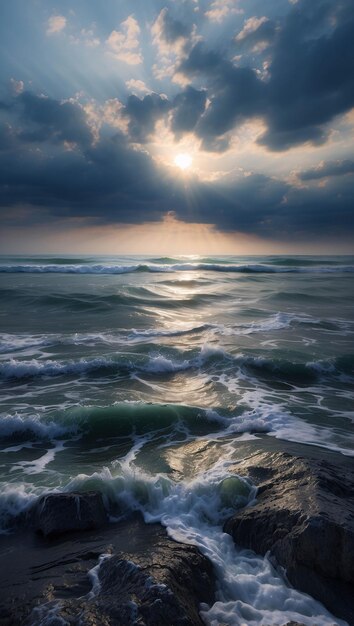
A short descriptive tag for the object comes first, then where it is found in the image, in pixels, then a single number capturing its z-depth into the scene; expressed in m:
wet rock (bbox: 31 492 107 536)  3.53
